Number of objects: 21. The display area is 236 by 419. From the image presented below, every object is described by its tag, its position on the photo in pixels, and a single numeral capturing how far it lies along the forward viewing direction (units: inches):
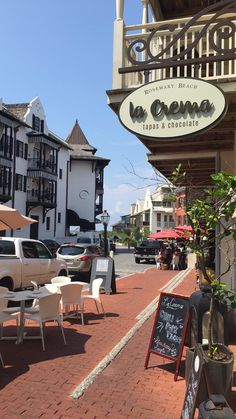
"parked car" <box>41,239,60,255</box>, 1303.6
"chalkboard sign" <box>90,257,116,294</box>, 524.1
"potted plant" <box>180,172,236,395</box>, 161.5
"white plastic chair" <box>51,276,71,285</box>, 383.2
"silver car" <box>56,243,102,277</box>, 699.4
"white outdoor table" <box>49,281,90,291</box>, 337.6
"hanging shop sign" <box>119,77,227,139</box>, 208.8
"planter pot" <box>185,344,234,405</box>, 173.0
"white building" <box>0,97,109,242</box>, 1469.0
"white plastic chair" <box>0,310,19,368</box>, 248.7
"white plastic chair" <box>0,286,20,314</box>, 257.0
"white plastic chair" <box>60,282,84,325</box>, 330.8
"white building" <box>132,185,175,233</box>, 4067.4
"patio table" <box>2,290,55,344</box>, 278.1
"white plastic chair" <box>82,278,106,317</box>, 360.2
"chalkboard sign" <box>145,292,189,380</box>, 220.8
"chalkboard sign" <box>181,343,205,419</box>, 141.3
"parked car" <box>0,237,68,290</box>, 452.4
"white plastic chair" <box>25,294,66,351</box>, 270.4
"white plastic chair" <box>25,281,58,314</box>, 309.3
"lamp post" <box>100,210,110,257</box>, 904.3
